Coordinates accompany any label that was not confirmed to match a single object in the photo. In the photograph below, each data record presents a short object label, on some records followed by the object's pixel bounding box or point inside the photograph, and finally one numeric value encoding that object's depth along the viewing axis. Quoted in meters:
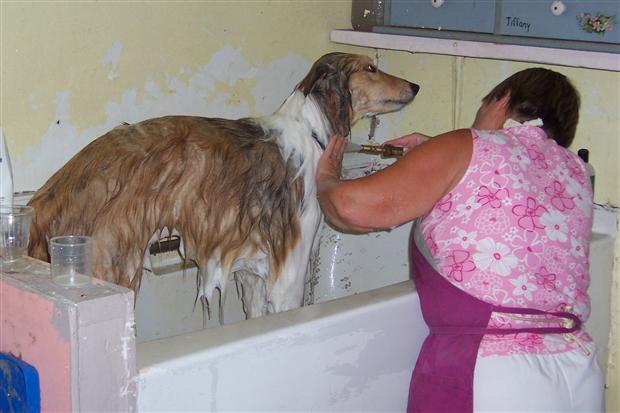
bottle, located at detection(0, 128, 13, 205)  2.29
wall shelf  2.45
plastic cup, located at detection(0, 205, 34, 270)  1.69
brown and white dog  2.22
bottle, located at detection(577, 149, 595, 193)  2.64
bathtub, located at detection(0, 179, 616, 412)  1.47
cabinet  2.47
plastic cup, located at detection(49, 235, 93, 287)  1.56
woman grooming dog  1.77
